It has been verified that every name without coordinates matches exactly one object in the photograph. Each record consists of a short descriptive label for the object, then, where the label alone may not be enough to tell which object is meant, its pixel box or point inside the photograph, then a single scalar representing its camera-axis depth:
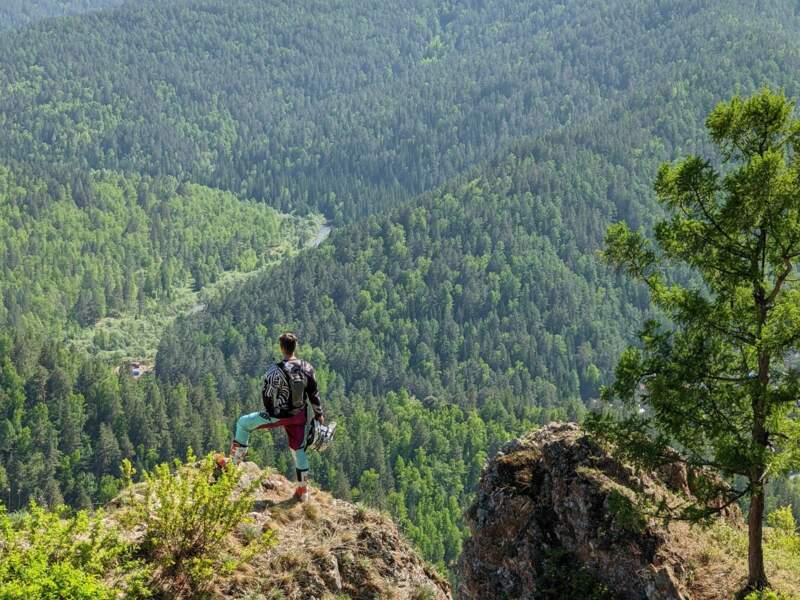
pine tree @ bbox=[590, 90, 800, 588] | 19.17
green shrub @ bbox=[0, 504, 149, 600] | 14.12
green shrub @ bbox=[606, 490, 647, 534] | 19.83
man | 20.48
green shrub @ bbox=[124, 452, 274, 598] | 16.89
